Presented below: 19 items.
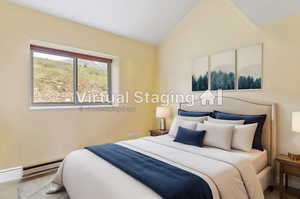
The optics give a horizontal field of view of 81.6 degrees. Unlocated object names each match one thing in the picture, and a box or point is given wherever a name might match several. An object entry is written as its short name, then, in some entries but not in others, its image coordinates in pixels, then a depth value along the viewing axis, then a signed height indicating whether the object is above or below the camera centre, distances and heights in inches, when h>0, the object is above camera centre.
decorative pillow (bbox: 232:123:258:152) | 88.6 -20.8
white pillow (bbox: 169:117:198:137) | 107.3 -17.7
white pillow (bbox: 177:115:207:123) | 113.0 -14.5
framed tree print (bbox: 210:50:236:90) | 114.5 +17.8
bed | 56.1 -27.5
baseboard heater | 105.0 -44.5
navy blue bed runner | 50.3 -26.0
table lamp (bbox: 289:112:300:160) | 80.2 -12.9
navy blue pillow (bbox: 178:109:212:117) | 118.5 -11.7
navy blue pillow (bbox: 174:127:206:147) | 94.9 -22.5
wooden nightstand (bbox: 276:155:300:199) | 79.4 -34.5
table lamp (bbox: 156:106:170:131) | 147.9 -12.7
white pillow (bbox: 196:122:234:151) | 89.7 -20.6
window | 117.0 +14.8
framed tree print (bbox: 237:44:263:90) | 102.9 +18.3
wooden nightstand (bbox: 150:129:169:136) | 143.7 -29.5
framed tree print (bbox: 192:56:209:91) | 128.6 +17.8
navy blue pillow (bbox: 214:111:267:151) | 93.8 -15.4
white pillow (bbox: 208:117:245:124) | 96.8 -14.2
